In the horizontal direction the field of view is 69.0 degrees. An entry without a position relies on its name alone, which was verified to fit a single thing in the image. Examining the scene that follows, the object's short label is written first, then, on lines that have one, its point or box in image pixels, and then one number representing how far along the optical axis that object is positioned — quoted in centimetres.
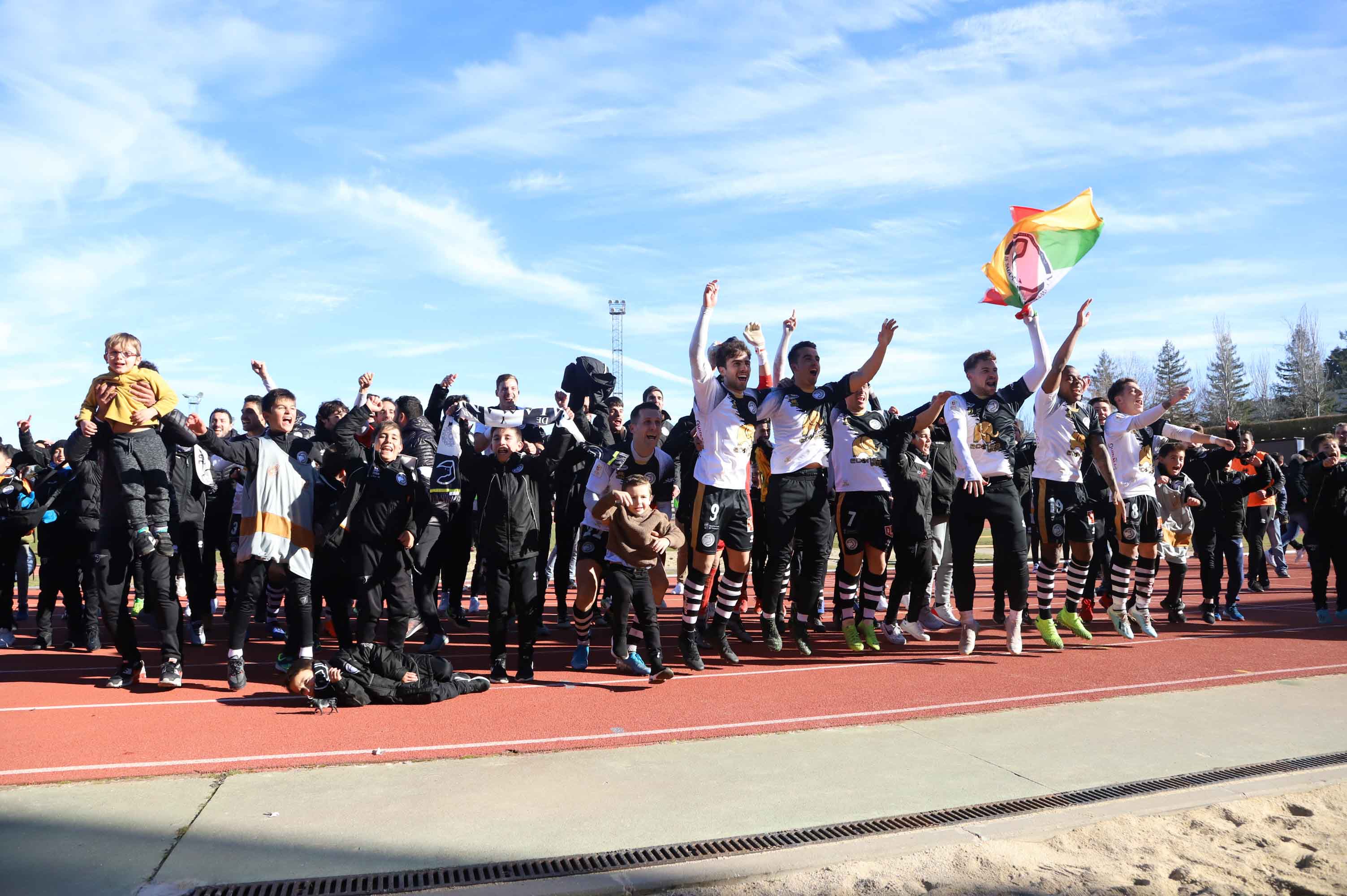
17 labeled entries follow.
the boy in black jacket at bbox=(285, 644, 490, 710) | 595
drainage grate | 323
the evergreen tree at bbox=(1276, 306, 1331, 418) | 7231
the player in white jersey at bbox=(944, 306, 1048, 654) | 739
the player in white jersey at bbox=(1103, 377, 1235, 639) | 823
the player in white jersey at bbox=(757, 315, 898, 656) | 721
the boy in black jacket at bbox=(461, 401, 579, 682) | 667
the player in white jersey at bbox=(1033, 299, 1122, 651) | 782
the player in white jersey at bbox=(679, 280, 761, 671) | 695
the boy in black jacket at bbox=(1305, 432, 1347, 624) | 984
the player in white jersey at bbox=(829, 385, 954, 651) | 769
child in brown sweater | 653
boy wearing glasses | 621
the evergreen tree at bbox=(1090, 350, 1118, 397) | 7862
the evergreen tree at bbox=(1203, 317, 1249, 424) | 7762
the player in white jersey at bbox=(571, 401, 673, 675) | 691
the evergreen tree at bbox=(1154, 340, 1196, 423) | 8631
